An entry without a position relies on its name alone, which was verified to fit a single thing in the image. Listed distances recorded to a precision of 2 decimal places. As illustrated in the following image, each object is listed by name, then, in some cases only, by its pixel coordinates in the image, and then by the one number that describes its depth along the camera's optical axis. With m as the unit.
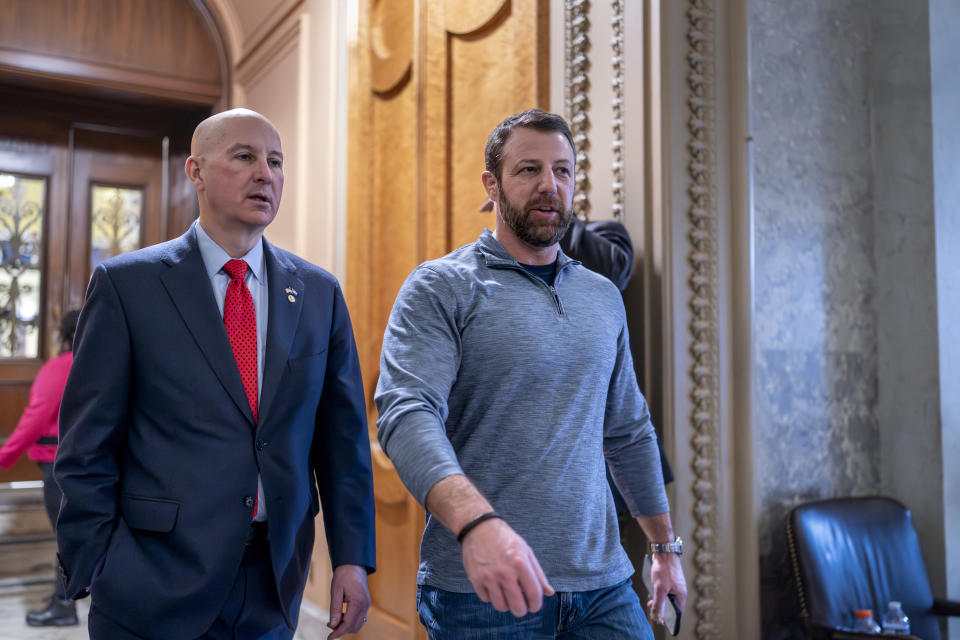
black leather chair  2.50
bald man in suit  1.48
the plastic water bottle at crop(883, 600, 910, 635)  2.52
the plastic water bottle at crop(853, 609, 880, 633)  2.45
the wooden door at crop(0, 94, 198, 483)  5.60
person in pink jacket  4.05
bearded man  1.49
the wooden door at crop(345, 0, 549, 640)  3.09
